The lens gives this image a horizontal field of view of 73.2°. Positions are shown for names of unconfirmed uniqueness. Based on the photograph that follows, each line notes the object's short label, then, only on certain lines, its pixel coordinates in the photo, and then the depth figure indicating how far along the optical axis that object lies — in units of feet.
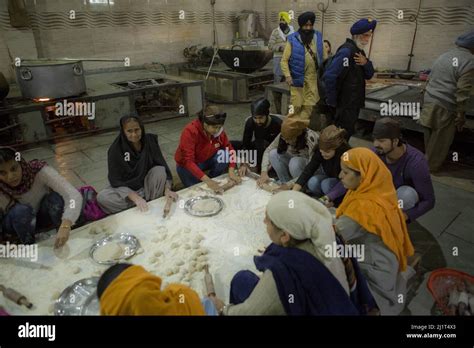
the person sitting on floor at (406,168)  8.39
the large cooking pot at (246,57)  24.91
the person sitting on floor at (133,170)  9.61
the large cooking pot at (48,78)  16.84
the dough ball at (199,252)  6.85
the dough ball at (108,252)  6.70
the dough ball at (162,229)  7.62
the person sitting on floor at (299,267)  4.55
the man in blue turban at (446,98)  12.37
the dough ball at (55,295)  5.79
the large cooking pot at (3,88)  16.44
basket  7.38
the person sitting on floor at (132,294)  3.73
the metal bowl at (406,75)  21.74
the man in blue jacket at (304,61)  15.74
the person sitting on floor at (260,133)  12.90
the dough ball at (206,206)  8.44
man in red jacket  10.64
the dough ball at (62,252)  6.84
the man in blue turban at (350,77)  12.65
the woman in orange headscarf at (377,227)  6.35
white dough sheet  6.18
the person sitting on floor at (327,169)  9.29
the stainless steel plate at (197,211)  8.25
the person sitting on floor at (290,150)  11.05
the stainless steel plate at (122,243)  6.70
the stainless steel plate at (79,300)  5.49
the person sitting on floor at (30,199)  7.92
